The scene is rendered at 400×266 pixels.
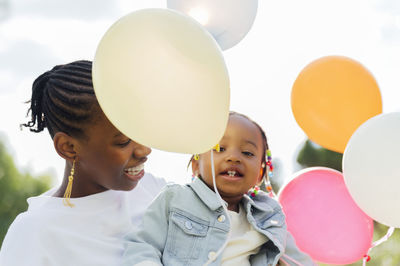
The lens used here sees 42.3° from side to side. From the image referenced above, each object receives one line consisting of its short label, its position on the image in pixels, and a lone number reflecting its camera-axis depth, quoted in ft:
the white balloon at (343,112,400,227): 6.95
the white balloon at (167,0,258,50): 7.76
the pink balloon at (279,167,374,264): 8.07
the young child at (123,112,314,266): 6.50
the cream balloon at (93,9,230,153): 5.08
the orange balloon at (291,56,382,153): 8.41
